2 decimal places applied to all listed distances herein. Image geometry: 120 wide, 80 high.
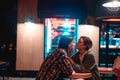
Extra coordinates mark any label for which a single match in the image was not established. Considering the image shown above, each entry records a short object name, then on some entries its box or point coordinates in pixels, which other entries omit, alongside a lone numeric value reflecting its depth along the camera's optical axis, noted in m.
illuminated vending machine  8.61
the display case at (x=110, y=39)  8.38
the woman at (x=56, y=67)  3.25
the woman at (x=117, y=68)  2.41
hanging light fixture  5.70
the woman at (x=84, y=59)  3.81
